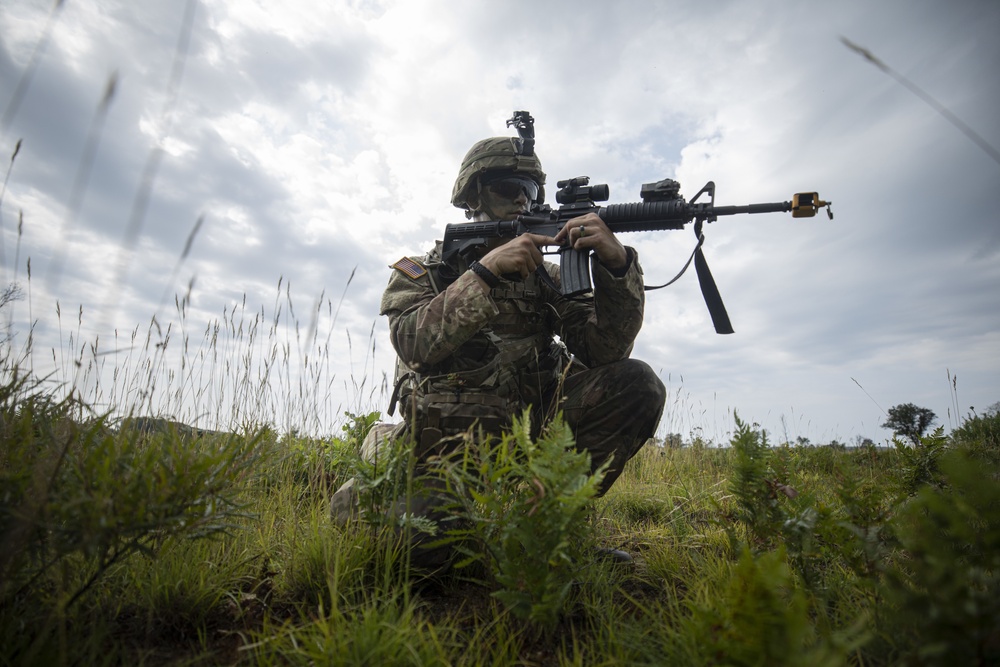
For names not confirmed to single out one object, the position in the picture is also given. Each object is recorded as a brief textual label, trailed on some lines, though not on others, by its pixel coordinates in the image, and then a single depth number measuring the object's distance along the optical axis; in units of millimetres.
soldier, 1099
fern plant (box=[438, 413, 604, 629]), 570
